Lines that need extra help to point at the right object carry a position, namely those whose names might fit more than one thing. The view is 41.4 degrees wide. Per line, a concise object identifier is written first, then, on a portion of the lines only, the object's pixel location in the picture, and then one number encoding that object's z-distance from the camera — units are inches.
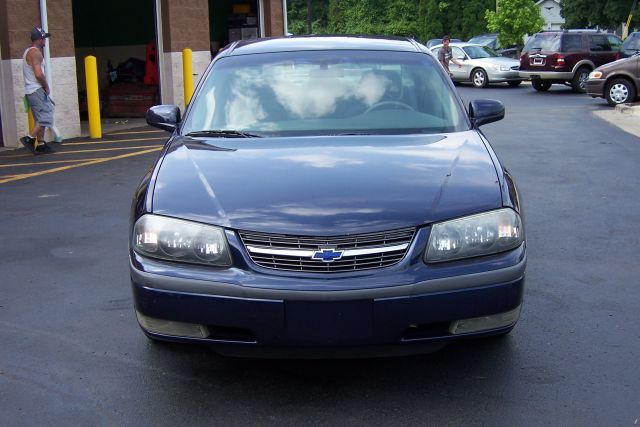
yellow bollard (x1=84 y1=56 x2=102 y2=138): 601.3
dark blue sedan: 140.6
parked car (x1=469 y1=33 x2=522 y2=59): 1514.5
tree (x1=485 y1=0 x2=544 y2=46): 1501.0
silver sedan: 1098.7
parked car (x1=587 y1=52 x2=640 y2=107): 782.5
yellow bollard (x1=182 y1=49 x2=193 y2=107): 745.0
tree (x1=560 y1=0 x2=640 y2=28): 2027.6
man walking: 495.2
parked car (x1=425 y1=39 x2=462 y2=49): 1688.9
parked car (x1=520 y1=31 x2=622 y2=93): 975.0
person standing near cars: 1025.5
